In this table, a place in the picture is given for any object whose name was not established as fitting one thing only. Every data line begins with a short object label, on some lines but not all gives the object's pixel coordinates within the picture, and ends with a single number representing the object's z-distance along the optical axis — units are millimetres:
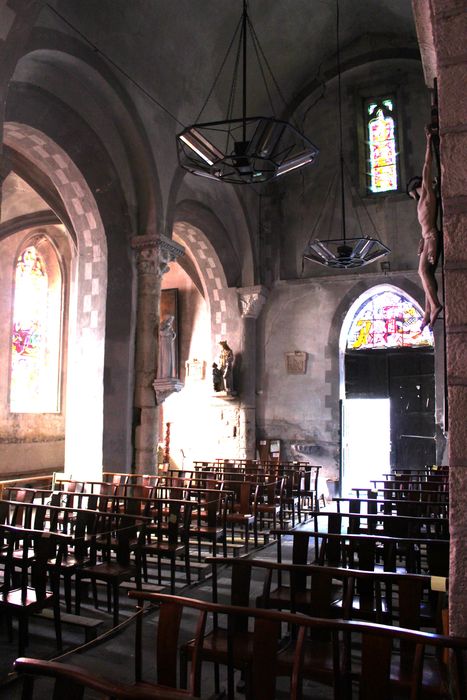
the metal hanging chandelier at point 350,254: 12055
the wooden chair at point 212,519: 6426
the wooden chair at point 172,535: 5566
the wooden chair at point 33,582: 4078
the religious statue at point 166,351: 10953
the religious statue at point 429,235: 4195
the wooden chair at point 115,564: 4781
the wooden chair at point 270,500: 8477
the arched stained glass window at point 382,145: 15516
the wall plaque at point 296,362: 15672
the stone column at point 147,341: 10859
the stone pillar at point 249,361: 15719
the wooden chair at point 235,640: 3055
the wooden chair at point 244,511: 7486
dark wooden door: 14688
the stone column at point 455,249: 2859
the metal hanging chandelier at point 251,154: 7684
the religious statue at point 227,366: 15586
